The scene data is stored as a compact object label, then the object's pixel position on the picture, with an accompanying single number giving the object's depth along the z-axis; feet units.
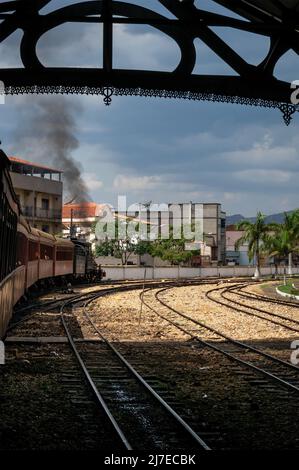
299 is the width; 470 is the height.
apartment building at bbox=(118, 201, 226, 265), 337.72
